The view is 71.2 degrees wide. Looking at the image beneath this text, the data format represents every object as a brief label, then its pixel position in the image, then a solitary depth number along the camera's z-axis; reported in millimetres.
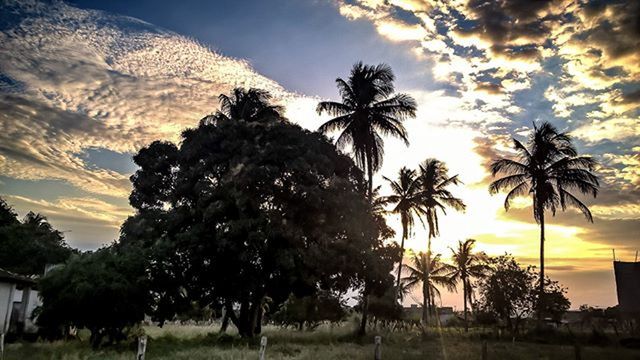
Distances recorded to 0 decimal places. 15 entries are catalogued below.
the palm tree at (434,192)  47125
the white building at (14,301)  26812
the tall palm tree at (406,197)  45281
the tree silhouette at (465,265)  66250
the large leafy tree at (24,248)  45384
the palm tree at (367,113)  31797
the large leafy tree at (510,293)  39688
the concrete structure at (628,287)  37875
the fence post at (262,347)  14212
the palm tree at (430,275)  65125
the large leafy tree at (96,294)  21453
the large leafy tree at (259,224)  24734
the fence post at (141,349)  13953
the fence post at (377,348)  15531
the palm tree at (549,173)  36312
